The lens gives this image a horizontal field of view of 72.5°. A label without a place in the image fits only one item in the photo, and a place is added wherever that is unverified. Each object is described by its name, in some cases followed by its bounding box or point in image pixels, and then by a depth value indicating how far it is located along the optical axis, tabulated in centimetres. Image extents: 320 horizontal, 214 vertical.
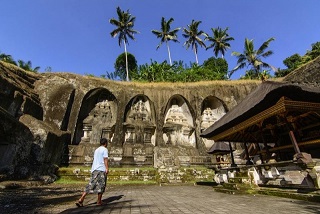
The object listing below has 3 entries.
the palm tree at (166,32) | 4038
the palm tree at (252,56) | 3472
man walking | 524
